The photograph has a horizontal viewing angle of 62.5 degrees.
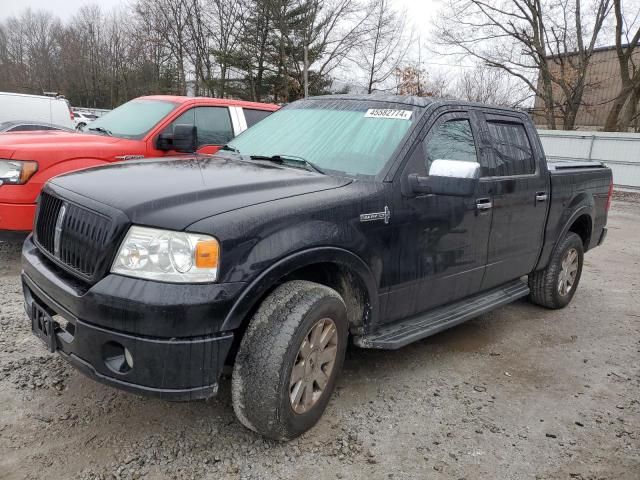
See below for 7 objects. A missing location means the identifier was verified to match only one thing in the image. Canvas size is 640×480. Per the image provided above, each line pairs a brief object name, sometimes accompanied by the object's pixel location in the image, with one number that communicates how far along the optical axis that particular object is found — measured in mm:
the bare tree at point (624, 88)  23281
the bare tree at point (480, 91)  41156
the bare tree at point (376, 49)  35281
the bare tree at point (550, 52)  26781
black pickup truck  2307
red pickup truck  4910
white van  12447
